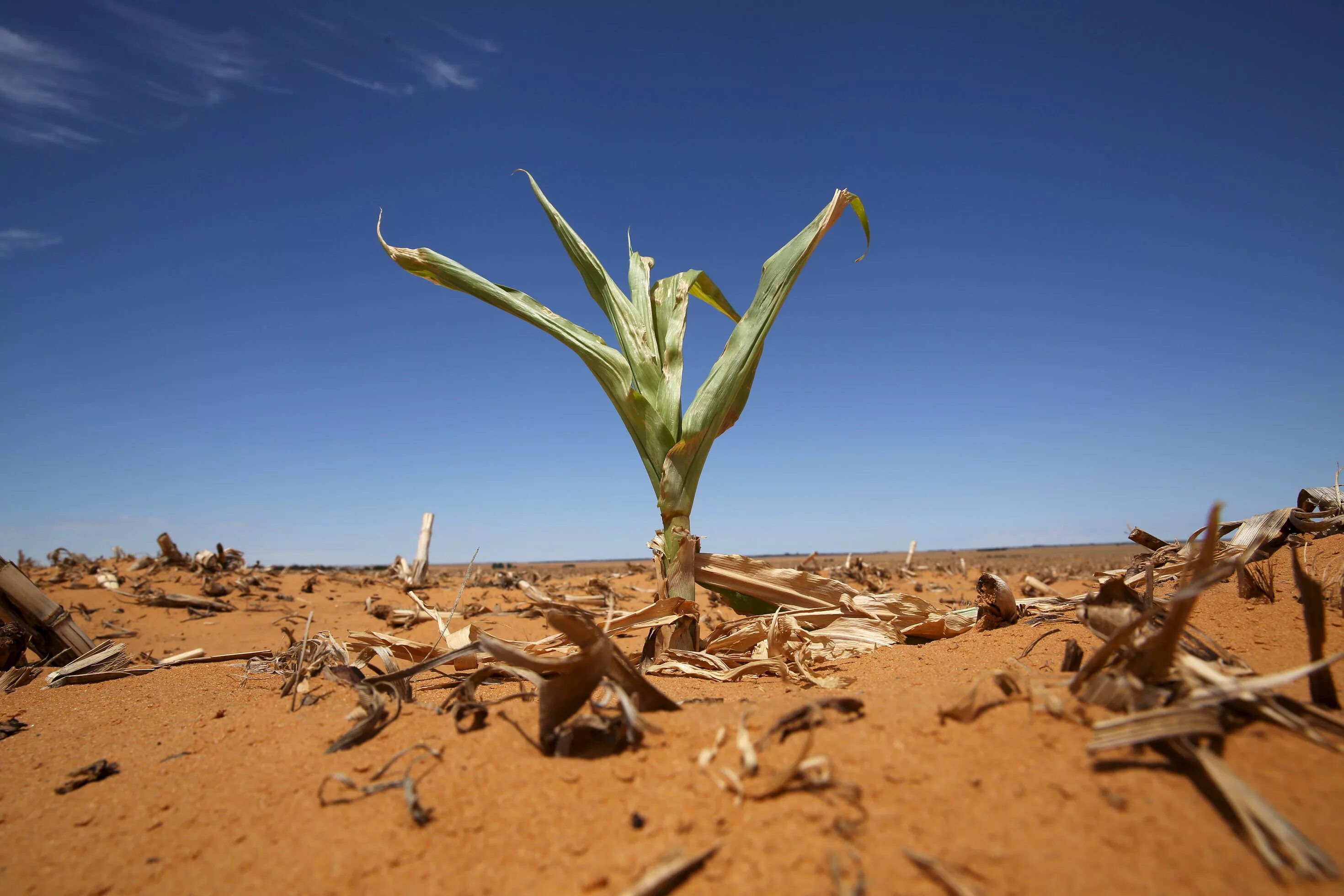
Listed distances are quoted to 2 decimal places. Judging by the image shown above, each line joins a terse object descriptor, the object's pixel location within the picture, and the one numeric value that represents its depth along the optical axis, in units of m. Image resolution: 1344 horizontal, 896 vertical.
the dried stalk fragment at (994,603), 0.55
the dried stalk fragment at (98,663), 0.54
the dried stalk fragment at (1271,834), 0.17
